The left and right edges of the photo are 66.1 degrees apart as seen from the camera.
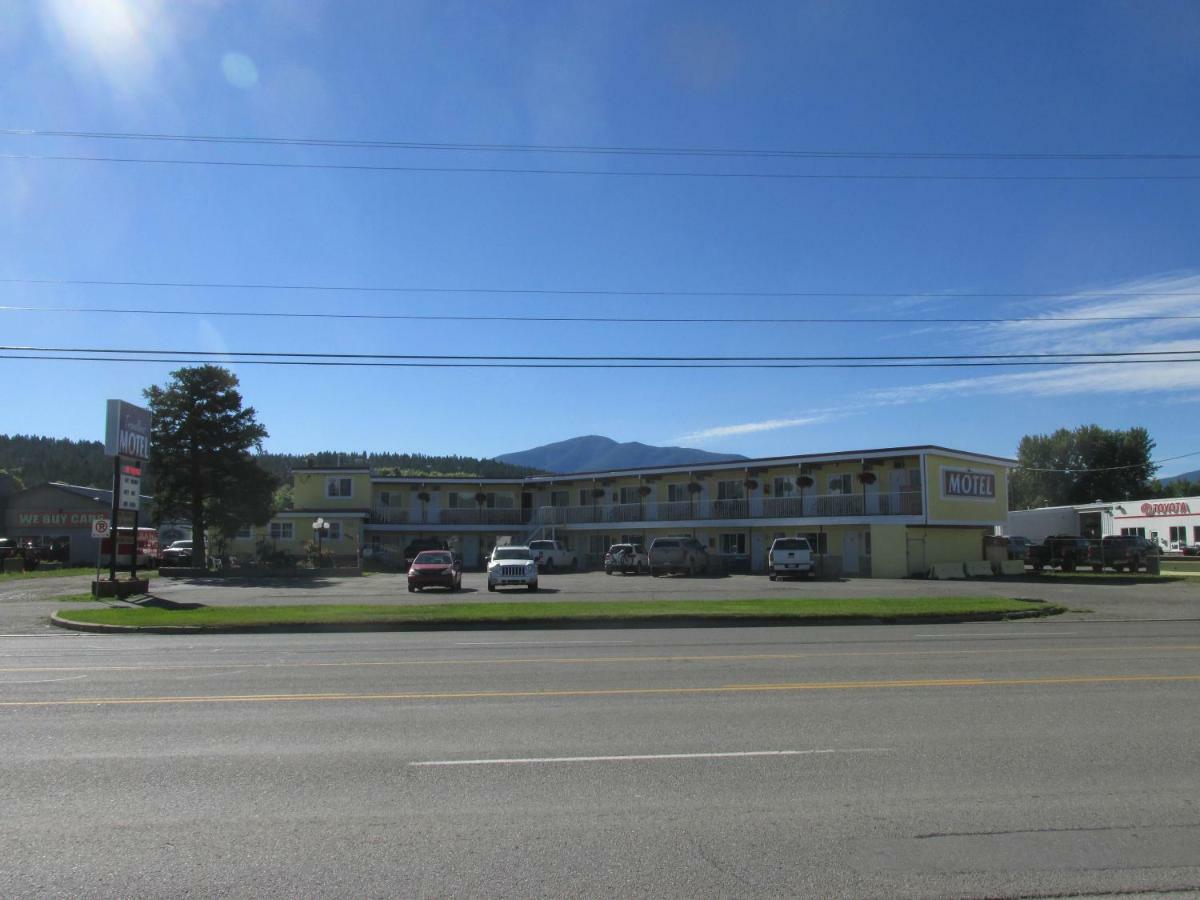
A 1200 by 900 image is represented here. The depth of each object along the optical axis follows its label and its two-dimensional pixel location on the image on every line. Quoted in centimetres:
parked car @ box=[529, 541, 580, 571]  5172
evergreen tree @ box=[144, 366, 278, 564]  4809
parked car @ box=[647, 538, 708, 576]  4338
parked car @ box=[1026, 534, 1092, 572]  4828
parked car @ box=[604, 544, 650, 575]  4619
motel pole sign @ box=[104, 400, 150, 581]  2819
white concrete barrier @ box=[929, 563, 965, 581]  4129
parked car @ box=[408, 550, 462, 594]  3269
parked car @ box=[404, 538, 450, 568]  5181
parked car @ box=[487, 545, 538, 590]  3325
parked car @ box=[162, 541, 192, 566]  4772
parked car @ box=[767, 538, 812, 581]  3869
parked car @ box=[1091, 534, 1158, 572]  4719
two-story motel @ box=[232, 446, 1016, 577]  4303
